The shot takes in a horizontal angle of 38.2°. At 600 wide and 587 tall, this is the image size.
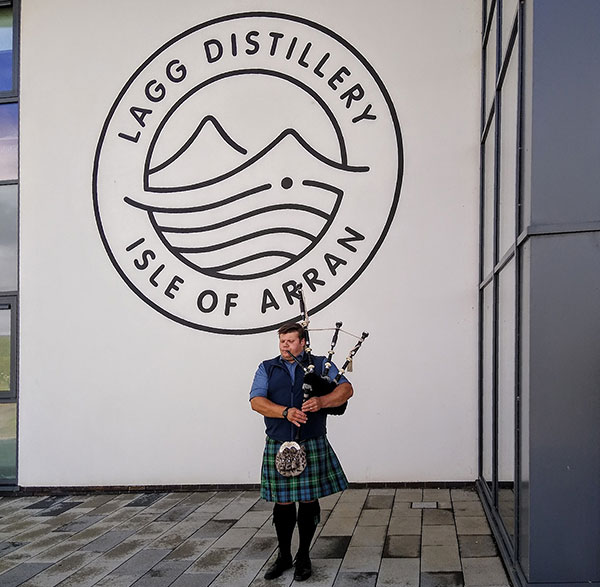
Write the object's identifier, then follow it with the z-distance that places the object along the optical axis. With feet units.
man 12.59
